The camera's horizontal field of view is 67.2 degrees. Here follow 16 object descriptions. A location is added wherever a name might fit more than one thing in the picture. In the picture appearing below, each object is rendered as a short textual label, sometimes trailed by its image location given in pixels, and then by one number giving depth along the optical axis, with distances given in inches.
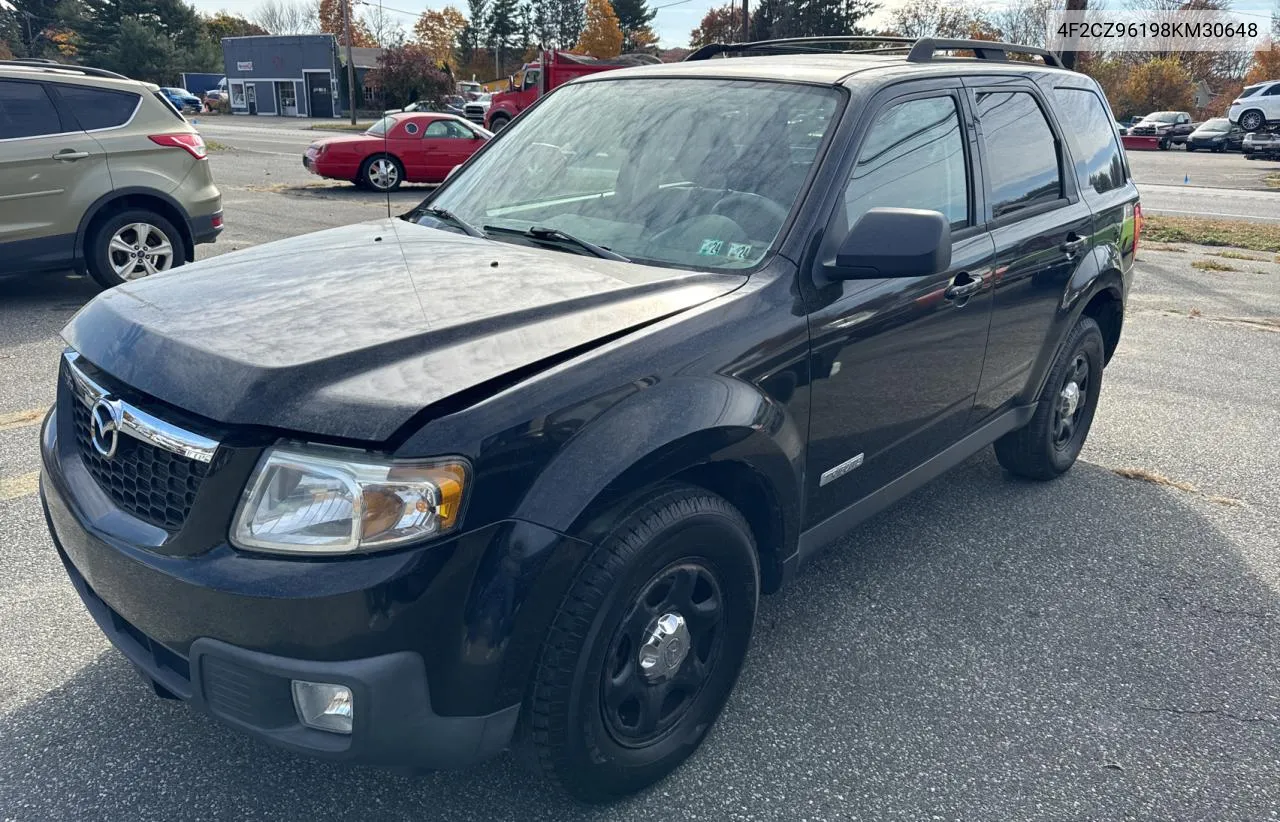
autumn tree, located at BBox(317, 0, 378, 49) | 3088.1
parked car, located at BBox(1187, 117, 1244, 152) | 1497.3
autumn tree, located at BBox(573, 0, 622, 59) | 2970.0
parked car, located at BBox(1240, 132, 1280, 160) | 1259.8
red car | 649.0
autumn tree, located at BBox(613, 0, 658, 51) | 3380.9
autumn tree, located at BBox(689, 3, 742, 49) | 2920.8
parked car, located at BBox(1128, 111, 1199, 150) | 1589.6
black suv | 75.6
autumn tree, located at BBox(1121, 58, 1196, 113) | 2304.4
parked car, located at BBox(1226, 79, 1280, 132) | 1502.2
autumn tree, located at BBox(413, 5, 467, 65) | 3341.5
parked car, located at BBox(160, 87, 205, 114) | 1980.6
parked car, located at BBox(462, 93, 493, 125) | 1318.9
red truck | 1092.5
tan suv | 281.4
